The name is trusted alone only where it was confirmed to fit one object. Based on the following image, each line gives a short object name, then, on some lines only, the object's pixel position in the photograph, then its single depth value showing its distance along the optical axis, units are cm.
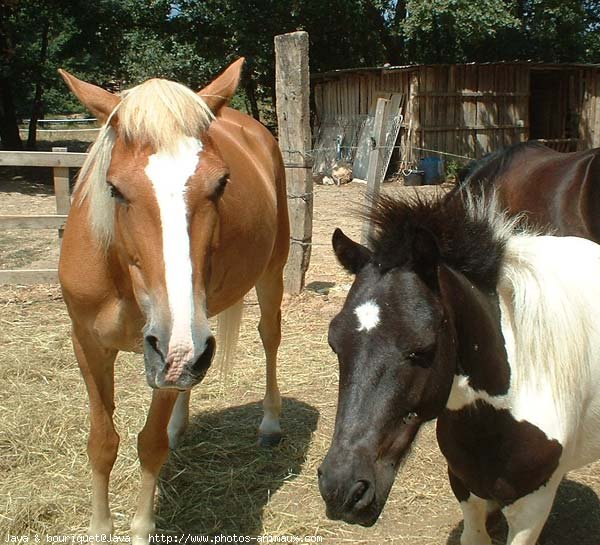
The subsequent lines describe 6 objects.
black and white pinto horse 169
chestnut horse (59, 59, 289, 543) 199
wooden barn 1521
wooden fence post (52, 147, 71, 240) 599
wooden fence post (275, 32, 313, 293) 575
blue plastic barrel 1448
